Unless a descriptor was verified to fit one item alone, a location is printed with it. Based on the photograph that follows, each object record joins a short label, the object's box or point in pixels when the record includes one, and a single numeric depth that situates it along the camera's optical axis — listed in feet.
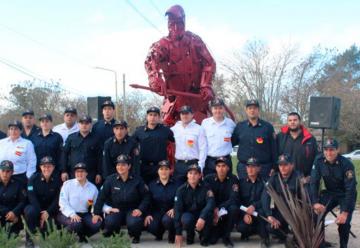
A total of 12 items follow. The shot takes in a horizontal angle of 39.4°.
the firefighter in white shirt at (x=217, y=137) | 22.74
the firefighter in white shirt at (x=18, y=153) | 22.54
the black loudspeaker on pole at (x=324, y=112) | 30.32
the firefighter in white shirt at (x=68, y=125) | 24.44
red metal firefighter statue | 26.13
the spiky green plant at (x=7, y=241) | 14.10
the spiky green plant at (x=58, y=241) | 14.23
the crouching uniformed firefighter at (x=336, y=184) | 19.58
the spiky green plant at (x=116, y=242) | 14.07
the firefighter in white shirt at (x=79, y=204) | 21.44
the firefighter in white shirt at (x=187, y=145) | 22.68
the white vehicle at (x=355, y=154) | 123.33
